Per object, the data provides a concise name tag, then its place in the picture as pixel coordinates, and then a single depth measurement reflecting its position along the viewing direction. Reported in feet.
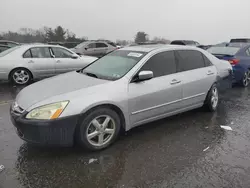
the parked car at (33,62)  26.16
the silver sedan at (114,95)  10.28
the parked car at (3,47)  38.80
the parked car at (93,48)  54.39
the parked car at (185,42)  70.08
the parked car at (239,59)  24.88
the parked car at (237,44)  26.77
